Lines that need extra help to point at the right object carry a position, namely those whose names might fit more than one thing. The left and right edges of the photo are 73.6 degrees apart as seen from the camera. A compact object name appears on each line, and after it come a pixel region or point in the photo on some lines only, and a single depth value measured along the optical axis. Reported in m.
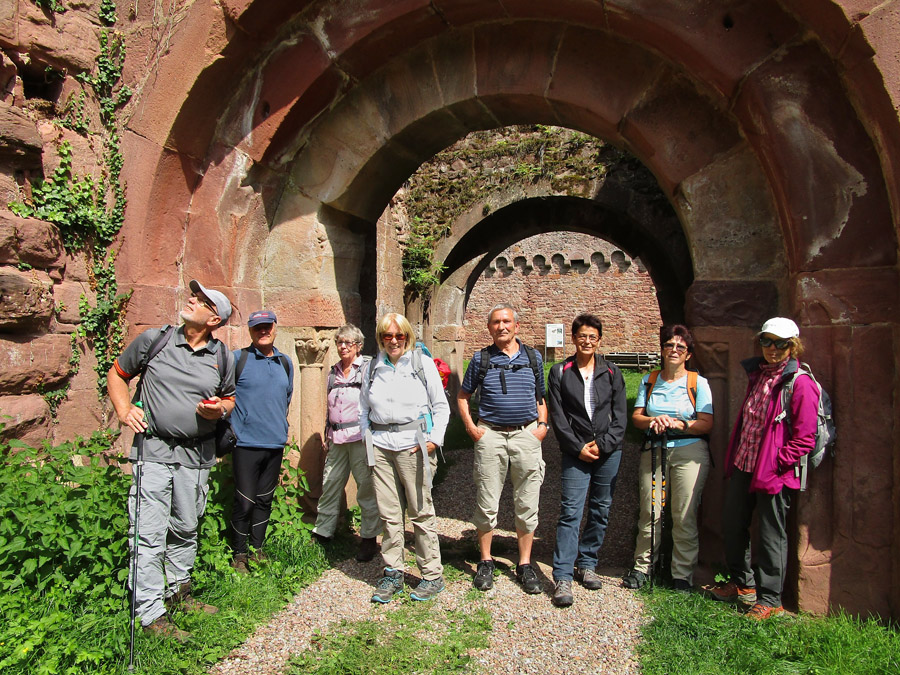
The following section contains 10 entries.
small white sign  21.64
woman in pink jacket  2.84
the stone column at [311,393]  4.18
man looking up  2.78
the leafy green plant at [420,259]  9.48
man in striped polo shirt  3.48
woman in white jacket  3.30
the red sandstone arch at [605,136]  2.84
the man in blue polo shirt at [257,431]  3.54
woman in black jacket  3.41
